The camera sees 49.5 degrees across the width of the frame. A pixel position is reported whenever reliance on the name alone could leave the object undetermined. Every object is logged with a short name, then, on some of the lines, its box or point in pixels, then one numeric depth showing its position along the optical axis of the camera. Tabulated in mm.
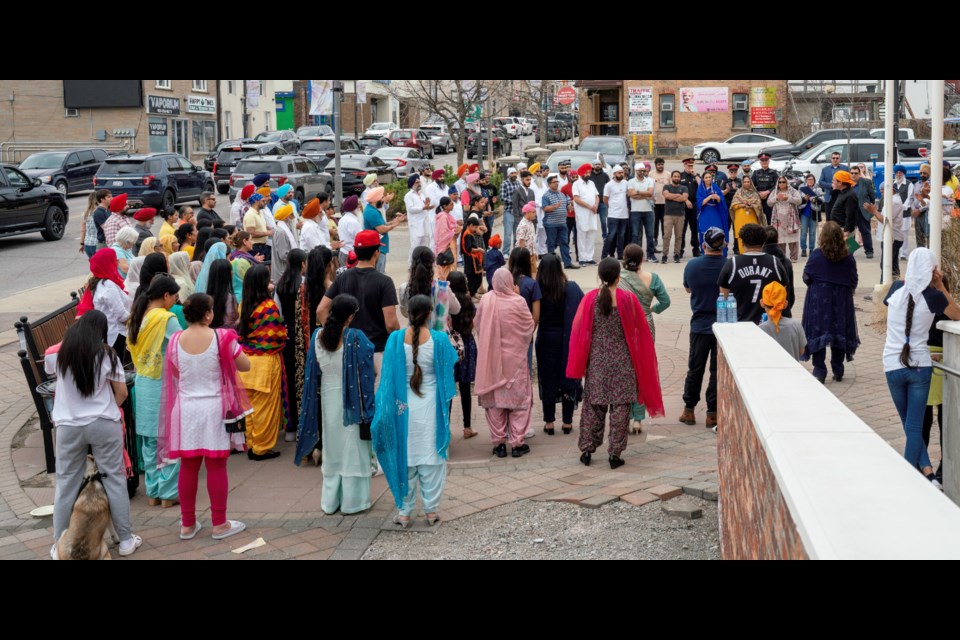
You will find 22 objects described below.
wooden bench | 8125
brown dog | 6172
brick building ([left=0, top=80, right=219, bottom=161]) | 49562
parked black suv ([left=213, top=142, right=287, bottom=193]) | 34944
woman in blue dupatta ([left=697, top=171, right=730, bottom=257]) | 17188
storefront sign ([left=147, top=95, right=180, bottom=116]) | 50781
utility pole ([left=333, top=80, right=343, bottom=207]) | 20375
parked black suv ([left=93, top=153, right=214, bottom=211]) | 27719
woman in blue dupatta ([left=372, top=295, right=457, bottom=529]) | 6910
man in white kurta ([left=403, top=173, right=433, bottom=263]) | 17156
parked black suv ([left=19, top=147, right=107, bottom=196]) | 32531
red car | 50369
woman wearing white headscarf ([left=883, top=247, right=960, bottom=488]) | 7223
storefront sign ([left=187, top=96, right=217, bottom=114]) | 54906
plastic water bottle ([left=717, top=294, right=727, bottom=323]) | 8752
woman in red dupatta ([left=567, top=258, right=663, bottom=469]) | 7980
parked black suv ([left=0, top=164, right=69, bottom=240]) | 22266
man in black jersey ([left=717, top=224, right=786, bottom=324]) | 8742
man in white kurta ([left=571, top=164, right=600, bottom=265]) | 18594
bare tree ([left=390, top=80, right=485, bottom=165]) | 30581
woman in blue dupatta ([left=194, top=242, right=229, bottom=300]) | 9406
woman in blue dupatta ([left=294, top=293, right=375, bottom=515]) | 7180
